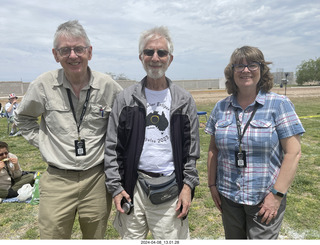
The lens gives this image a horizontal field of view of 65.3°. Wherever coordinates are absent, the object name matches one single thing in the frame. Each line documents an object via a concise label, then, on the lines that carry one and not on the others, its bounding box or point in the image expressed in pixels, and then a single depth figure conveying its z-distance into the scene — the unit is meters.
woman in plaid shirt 1.92
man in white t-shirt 2.08
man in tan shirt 2.18
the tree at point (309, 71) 76.25
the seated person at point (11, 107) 11.69
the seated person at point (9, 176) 4.87
